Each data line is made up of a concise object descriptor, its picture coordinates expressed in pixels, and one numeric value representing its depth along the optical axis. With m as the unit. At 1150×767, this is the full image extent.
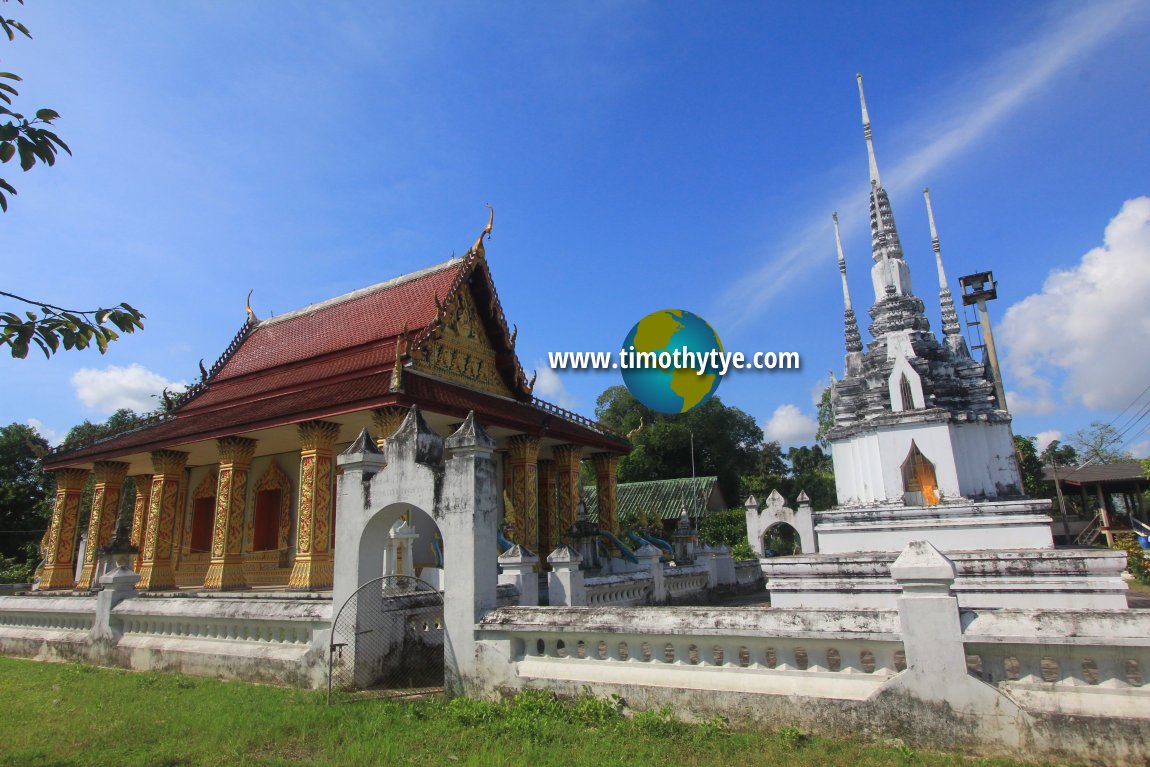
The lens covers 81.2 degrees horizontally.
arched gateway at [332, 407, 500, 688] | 6.05
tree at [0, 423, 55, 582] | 29.30
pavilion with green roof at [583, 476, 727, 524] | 31.33
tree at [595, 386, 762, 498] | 40.81
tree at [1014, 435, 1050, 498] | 29.73
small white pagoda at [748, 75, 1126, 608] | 7.44
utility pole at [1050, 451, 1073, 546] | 25.59
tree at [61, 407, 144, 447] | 33.66
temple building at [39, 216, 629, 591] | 12.85
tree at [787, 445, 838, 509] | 35.62
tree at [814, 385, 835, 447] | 40.69
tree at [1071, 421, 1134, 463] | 49.76
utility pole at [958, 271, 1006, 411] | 25.97
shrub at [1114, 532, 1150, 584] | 15.93
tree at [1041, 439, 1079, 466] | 51.97
